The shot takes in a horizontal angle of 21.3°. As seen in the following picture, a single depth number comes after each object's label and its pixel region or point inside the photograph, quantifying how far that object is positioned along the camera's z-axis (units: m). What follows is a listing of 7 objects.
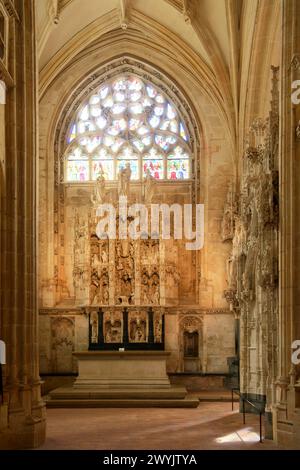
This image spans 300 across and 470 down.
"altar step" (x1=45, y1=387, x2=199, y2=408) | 19.80
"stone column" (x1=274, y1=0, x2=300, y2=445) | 12.79
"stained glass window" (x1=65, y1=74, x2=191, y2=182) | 25.42
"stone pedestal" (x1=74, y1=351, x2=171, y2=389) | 21.38
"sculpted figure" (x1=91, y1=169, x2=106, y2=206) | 23.11
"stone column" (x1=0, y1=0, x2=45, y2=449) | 13.41
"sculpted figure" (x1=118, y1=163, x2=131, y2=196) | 23.11
